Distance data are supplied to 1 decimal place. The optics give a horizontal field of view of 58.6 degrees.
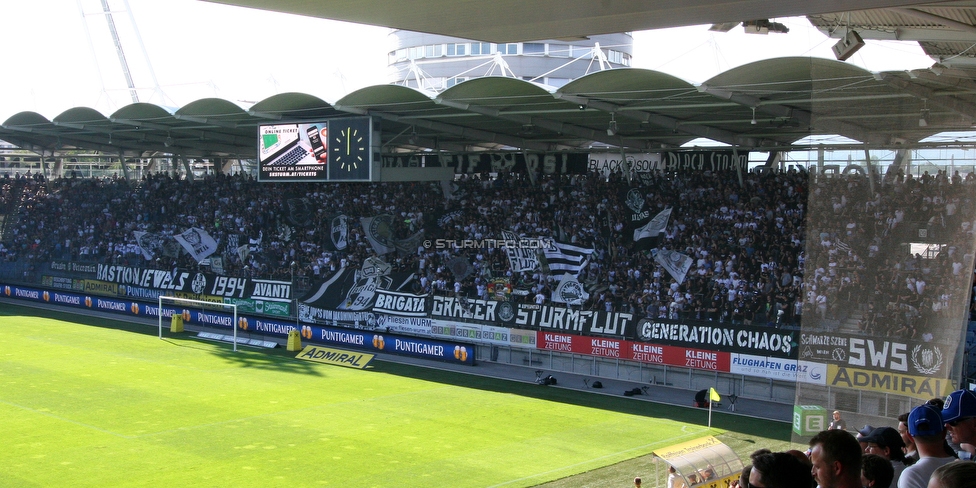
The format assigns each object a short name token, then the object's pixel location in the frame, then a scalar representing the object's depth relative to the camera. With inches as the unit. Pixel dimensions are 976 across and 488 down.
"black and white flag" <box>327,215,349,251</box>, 1417.3
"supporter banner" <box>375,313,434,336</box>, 1138.0
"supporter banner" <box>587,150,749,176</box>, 1207.9
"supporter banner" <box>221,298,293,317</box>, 1286.9
